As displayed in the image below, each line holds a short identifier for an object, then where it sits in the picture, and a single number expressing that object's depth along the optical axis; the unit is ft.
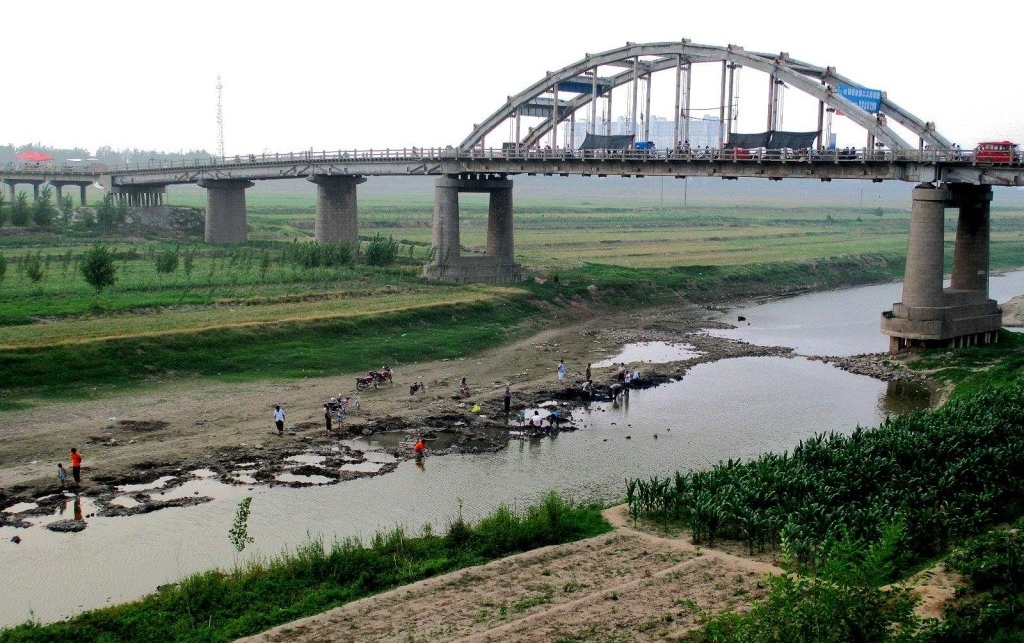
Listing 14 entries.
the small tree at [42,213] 335.47
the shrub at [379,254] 278.26
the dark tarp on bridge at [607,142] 249.86
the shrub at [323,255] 259.60
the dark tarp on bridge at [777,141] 210.79
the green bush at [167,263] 236.02
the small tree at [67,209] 354.90
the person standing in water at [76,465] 110.83
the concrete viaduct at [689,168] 186.50
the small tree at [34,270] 211.82
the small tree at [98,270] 200.95
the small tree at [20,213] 328.29
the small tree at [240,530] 89.35
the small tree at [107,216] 339.90
